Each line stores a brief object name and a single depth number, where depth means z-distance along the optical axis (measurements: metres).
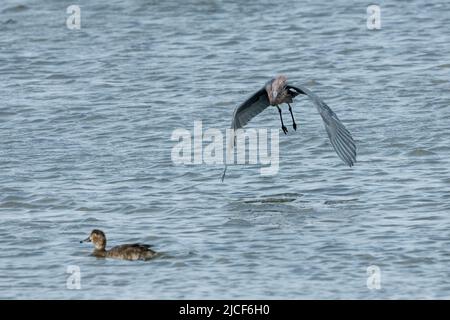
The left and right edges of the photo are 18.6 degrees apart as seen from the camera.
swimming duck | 11.32
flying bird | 12.29
